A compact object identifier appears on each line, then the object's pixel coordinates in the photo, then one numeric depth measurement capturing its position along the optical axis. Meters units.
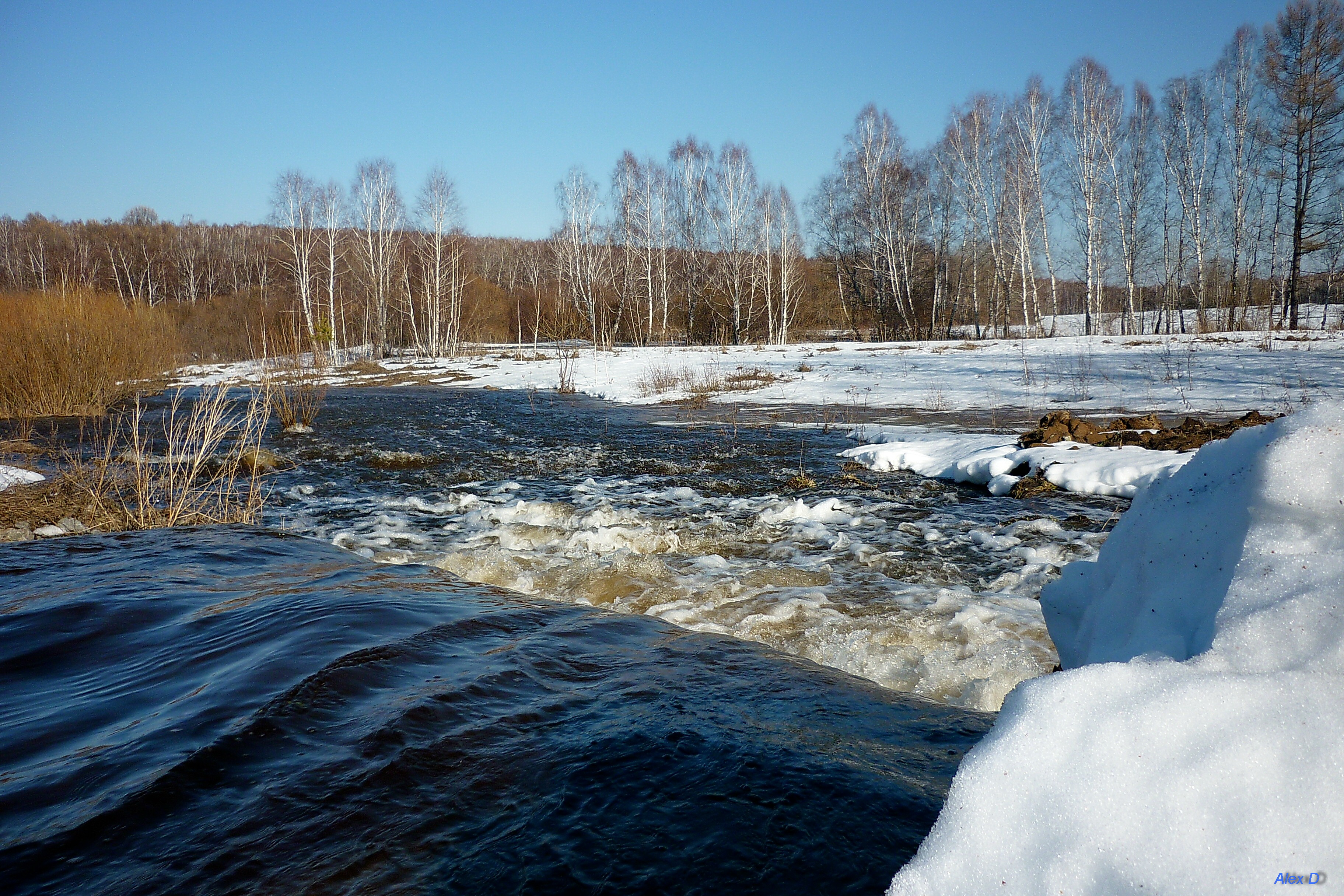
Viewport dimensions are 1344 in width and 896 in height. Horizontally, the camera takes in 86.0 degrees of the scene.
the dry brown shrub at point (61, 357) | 12.64
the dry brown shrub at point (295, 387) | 11.97
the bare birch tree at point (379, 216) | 35.84
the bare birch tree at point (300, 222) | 34.34
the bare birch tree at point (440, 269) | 35.78
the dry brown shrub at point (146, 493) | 5.68
